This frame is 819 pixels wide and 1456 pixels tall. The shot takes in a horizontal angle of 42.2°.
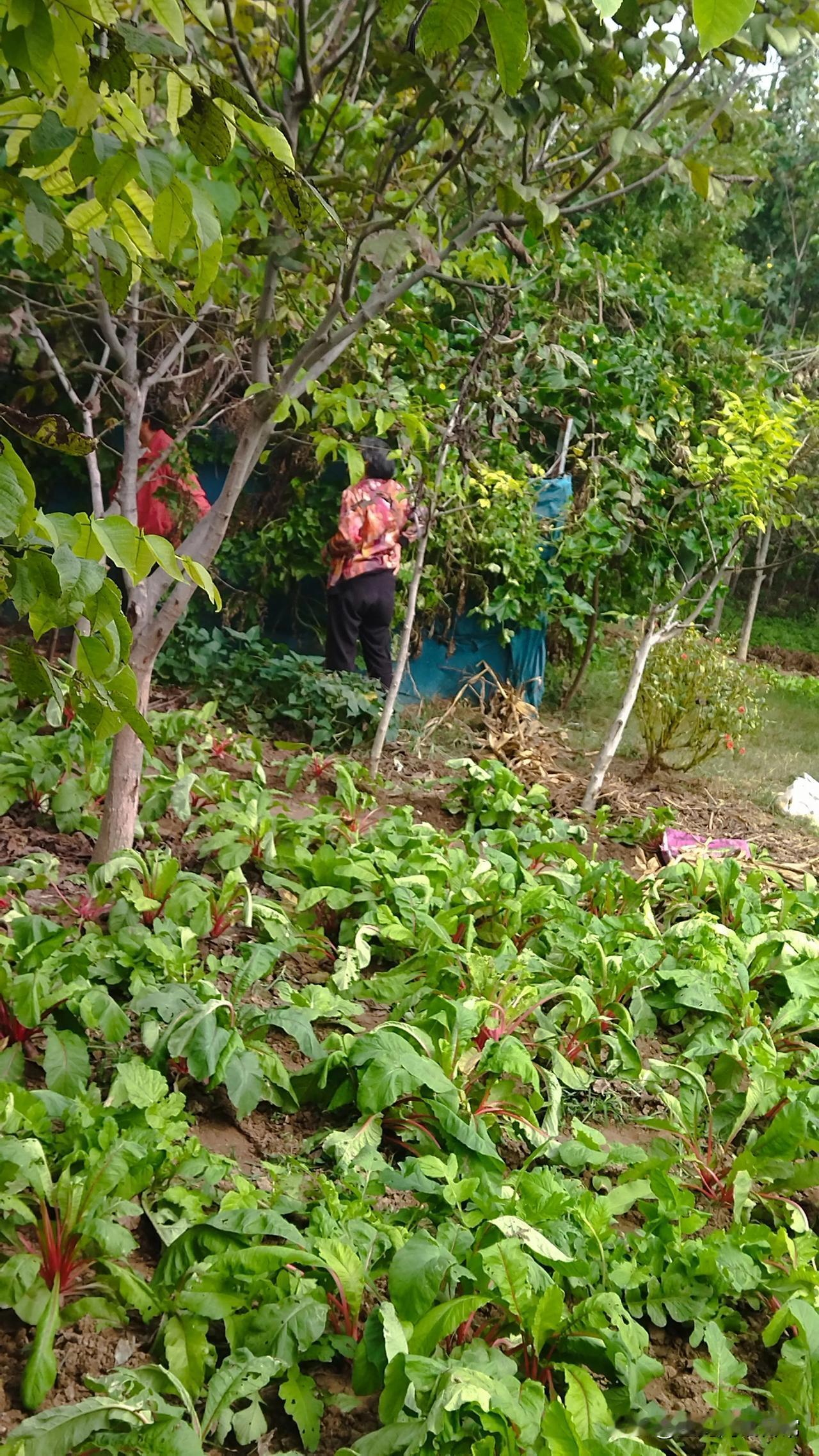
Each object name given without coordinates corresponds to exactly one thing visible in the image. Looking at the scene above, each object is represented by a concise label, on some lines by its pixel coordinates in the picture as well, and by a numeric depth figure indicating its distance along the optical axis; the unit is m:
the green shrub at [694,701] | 6.28
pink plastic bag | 5.02
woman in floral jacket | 6.20
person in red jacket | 5.74
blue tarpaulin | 7.52
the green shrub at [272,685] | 5.92
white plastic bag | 6.37
